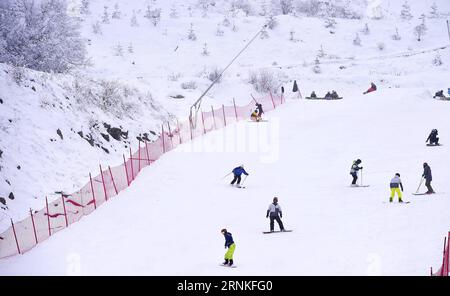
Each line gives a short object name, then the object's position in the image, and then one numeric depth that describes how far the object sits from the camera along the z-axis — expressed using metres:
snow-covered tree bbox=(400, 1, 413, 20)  83.19
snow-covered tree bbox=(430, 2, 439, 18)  83.94
